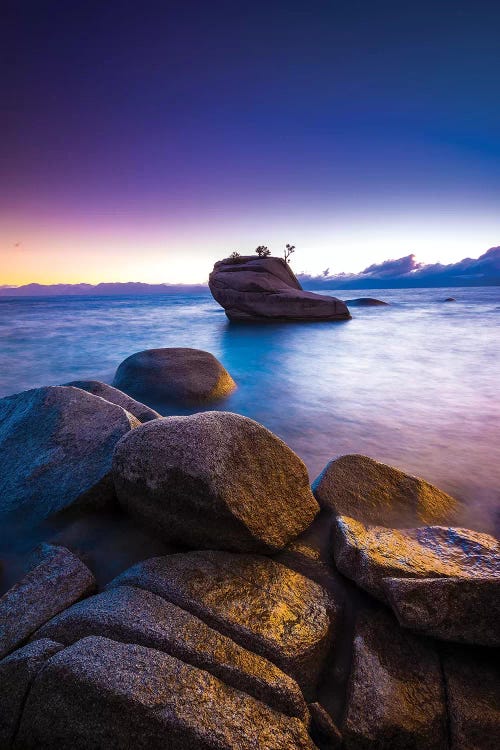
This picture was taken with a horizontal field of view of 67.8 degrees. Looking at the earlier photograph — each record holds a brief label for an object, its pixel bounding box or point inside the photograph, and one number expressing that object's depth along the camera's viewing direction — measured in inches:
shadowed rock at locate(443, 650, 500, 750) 75.3
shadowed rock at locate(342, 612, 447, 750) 74.9
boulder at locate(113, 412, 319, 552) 104.3
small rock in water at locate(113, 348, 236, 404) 292.2
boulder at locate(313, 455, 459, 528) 133.6
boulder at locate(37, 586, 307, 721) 75.2
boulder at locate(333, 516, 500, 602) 96.1
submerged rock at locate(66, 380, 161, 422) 203.8
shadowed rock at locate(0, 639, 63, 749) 68.2
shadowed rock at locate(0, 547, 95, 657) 85.3
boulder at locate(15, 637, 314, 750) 63.7
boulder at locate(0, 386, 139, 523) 130.0
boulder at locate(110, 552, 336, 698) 83.7
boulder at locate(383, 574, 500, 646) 83.3
